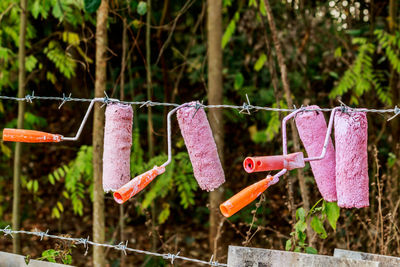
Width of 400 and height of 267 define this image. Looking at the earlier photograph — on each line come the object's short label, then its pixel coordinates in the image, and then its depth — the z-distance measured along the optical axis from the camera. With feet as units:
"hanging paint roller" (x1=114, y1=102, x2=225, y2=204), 6.49
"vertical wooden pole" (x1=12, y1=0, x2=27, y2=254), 13.71
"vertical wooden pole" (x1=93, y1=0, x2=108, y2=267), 12.60
